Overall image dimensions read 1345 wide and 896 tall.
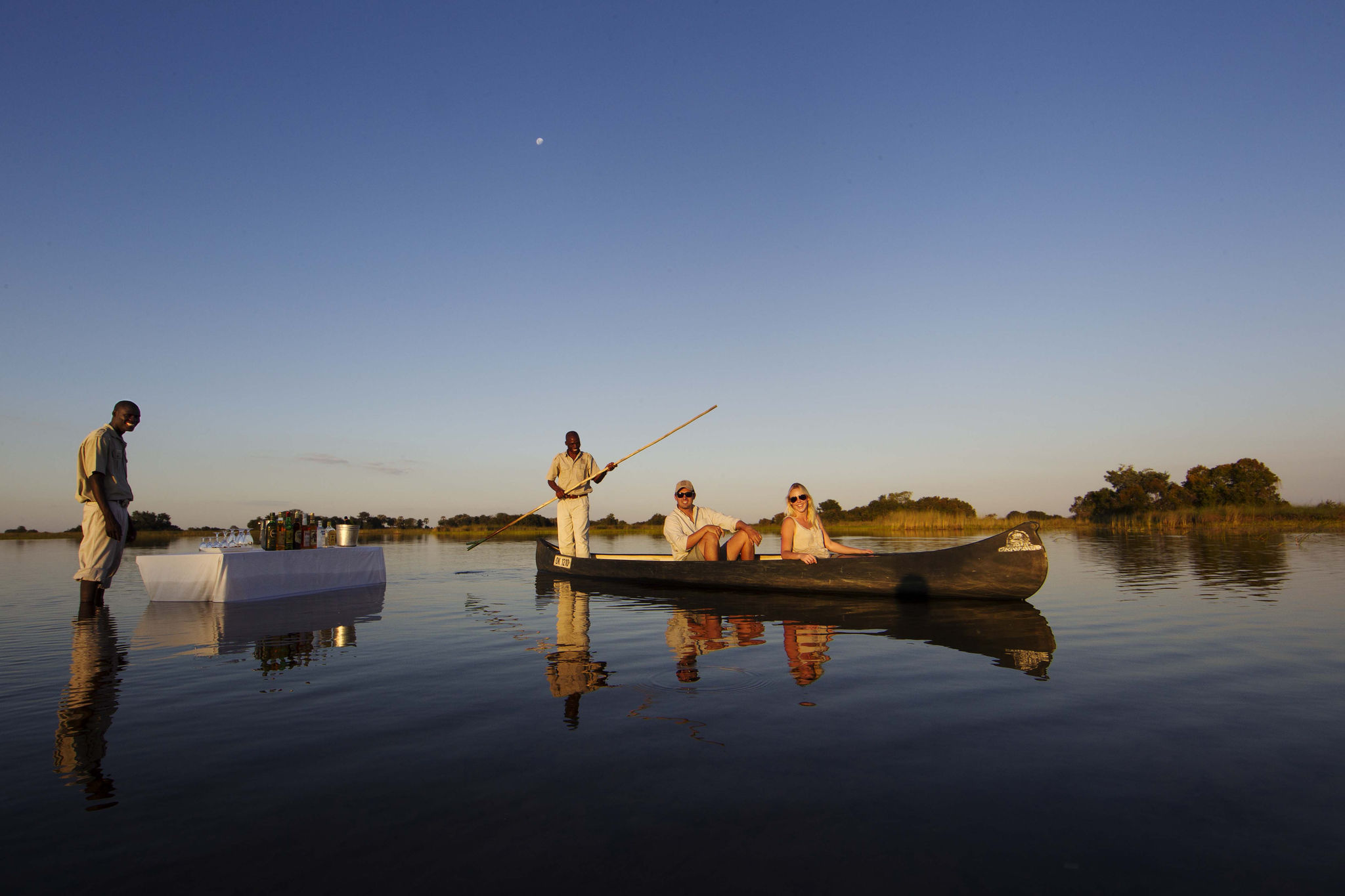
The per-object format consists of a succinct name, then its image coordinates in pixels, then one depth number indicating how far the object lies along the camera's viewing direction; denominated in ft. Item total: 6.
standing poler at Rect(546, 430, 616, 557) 39.65
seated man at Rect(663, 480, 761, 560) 32.30
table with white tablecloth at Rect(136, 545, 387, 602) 25.93
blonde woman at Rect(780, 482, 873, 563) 28.53
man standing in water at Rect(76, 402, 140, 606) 21.79
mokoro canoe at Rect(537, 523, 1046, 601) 24.91
